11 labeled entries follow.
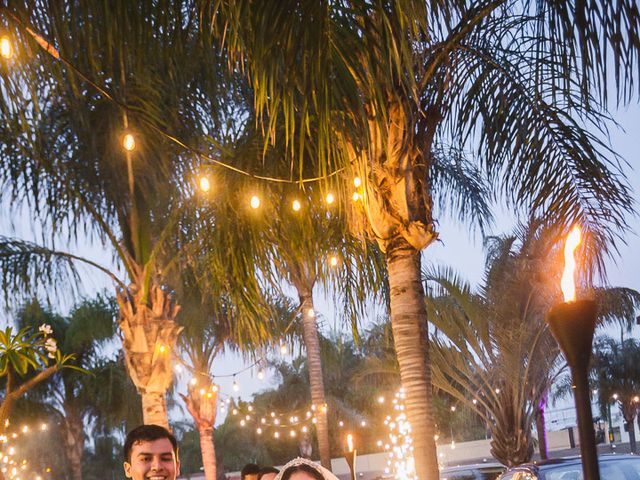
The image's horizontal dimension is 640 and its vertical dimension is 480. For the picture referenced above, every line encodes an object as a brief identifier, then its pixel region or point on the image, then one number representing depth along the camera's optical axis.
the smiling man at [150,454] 4.50
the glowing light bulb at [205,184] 9.47
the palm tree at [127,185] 10.27
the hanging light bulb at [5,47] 5.97
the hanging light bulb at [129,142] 9.38
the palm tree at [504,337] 15.39
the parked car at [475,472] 14.98
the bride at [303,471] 3.92
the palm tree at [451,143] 7.20
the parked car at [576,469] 8.96
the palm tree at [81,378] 29.55
